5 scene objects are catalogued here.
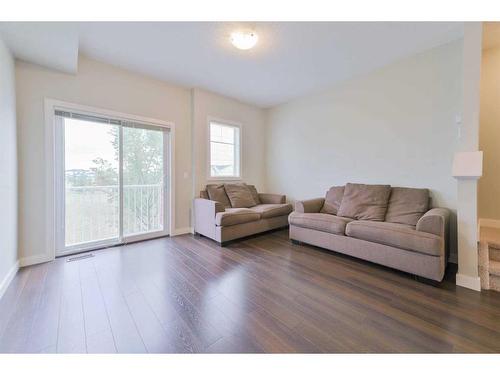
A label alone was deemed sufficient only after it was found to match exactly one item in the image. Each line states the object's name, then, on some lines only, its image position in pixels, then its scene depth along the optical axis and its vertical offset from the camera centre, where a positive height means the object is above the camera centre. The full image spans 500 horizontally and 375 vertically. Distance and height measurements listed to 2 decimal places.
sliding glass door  2.72 +0.03
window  4.16 +0.68
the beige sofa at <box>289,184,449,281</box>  2.01 -0.50
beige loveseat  3.13 -0.48
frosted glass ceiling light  2.20 +1.54
